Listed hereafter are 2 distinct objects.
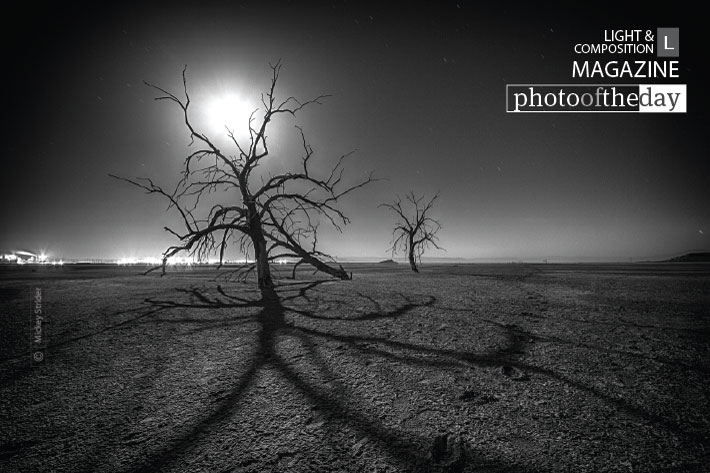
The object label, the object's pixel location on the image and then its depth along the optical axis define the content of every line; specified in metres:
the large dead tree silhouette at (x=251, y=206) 9.12
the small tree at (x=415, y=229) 22.11
